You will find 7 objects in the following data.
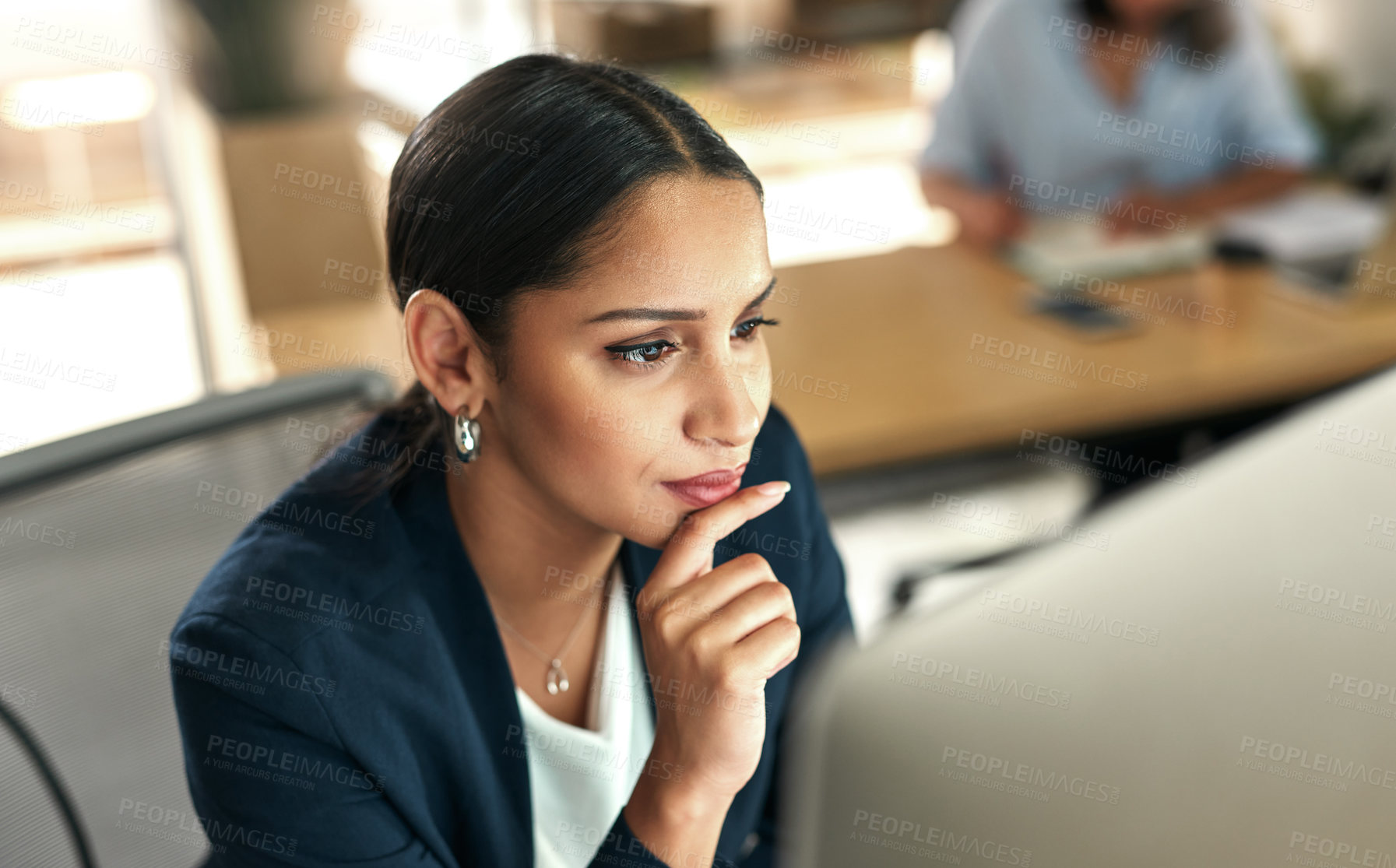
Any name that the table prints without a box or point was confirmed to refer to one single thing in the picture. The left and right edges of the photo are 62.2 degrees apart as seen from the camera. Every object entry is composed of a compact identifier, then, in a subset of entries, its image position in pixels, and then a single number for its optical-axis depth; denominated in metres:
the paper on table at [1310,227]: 2.02
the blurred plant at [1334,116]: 3.47
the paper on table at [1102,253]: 2.04
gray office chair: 0.91
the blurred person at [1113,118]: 2.21
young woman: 0.60
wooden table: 1.59
